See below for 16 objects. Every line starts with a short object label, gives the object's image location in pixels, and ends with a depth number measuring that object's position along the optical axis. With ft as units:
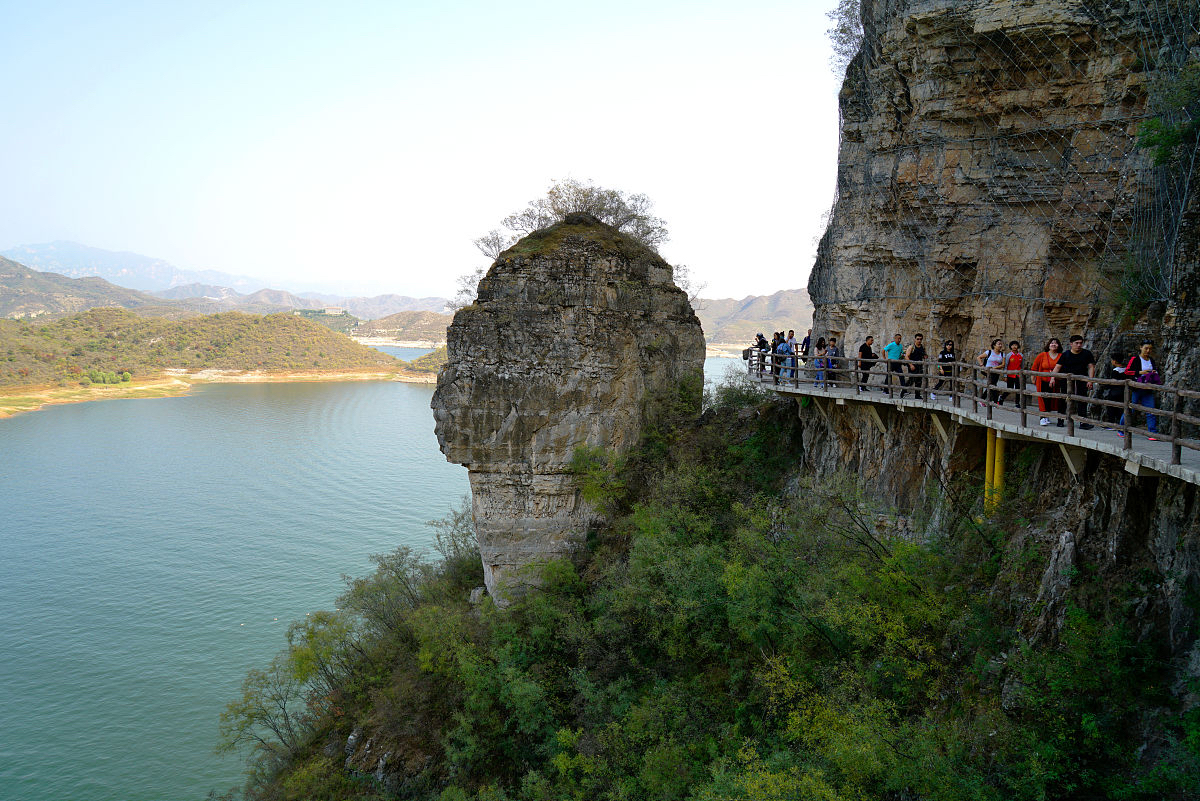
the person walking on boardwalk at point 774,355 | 60.40
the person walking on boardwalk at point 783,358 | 58.49
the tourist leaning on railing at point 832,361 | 53.70
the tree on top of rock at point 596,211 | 92.68
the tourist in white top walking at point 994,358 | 40.52
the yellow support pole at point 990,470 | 35.96
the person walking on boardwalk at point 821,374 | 54.78
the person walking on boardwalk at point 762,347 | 65.19
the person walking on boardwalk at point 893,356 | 47.83
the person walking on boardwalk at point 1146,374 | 28.73
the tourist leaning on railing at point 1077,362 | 32.19
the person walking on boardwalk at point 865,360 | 48.47
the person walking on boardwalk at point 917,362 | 43.21
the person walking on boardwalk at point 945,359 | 39.63
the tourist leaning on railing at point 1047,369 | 33.53
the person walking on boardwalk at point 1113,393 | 31.49
